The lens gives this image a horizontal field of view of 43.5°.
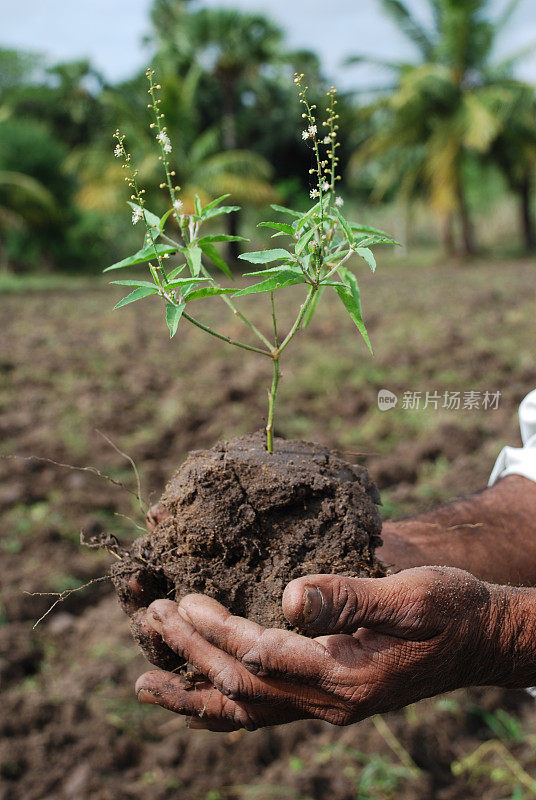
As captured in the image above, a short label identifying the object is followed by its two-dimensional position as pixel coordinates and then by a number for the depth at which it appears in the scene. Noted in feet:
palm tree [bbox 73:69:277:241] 53.62
